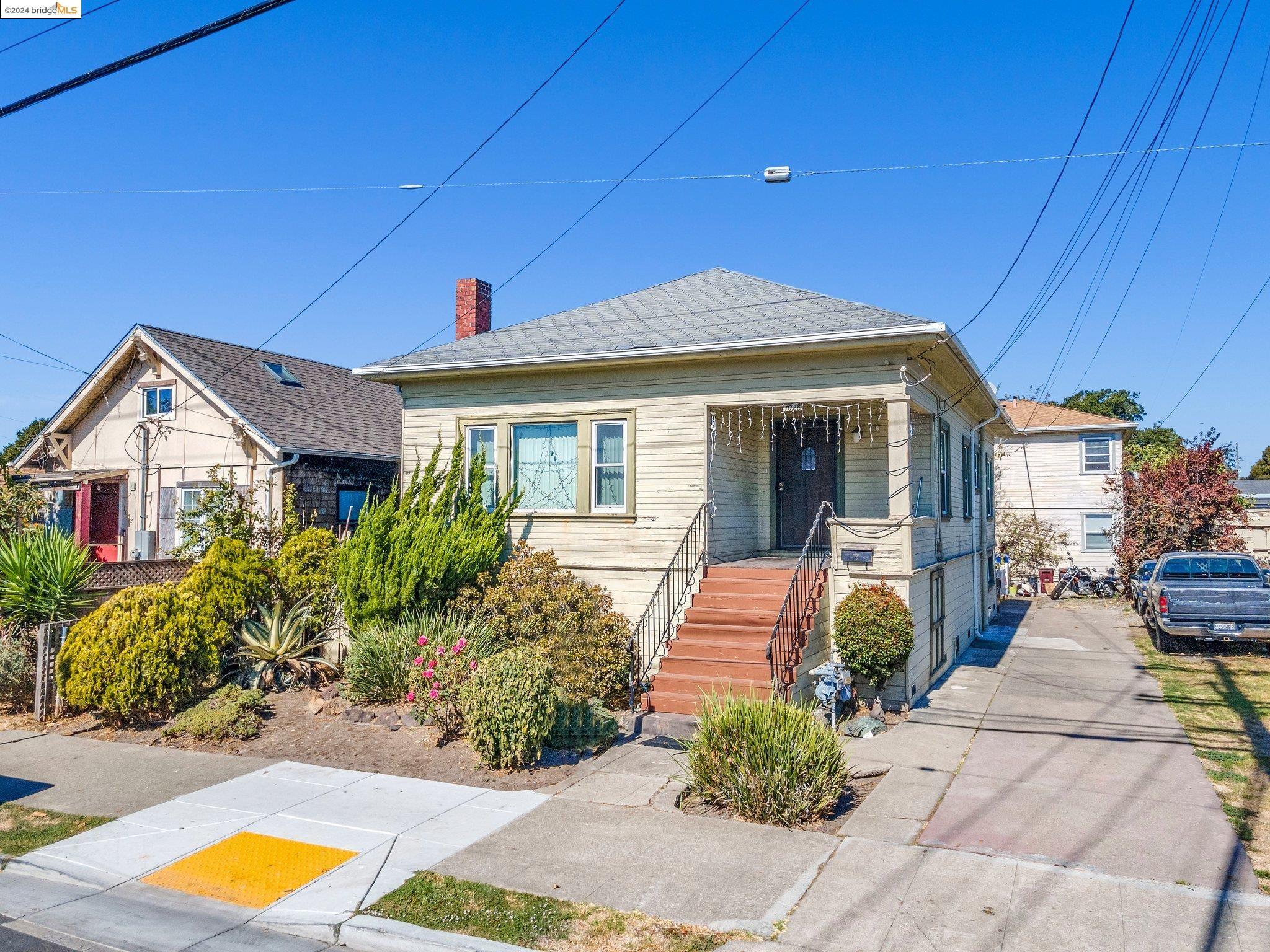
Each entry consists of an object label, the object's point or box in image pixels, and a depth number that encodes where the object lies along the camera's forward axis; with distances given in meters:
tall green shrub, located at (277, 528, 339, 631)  12.95
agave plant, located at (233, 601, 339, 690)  11.62
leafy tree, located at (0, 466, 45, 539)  17.38
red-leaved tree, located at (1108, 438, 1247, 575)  23.66
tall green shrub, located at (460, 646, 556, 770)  8.65
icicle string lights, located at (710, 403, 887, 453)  13.22
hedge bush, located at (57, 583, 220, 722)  10.26
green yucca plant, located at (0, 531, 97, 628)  11.83
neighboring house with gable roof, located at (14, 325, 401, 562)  17.53
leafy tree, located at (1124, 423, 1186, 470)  27.53
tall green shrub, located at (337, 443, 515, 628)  11.61
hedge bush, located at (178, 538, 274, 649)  11.33
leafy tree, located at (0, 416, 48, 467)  28.59
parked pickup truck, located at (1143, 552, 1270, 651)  14.17
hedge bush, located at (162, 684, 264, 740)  9.98
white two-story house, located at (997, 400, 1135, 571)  28.97
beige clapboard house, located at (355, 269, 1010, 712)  11.45
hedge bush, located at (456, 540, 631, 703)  10.59
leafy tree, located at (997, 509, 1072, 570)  28.94
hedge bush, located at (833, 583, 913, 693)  10.62
